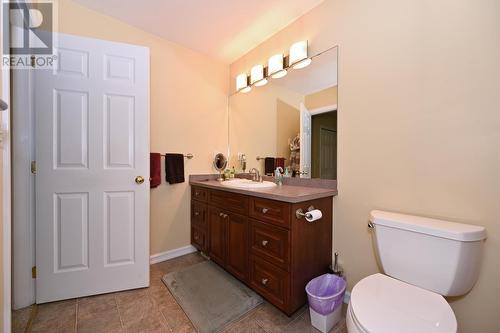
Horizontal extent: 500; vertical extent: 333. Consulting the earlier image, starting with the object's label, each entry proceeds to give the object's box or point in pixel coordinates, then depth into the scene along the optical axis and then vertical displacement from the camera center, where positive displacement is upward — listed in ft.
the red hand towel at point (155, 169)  6.70 -0.15
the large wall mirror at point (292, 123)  5.47 +1.36
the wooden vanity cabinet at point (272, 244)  4.26 -1.89
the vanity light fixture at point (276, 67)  5.85 +3.17
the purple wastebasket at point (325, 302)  4.05 -2.83
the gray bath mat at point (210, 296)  4.47 -3.31
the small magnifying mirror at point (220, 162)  8.46 +0.11
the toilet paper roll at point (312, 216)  4.20 -1.04
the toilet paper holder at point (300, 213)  4.21 -1.00
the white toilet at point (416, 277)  2.67 -1.83
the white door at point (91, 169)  4.79 -0.12
